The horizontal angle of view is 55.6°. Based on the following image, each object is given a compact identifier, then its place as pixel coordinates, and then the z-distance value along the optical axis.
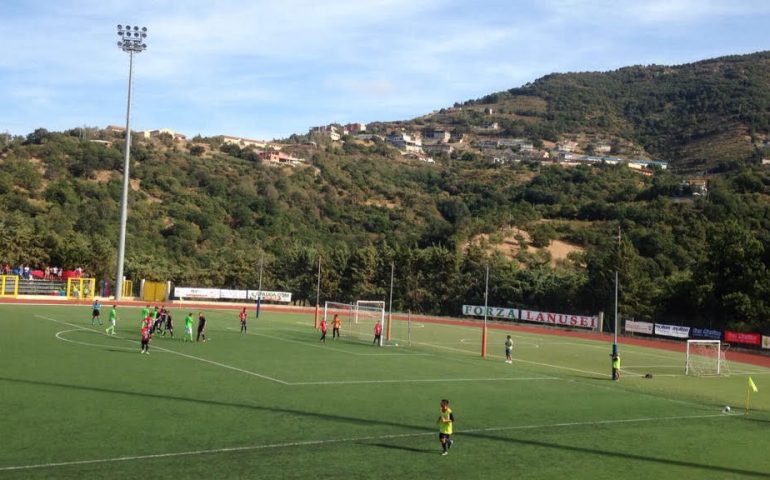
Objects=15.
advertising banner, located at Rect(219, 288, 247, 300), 84.17
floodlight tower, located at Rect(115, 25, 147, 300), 69.06
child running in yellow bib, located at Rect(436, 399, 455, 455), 16.05
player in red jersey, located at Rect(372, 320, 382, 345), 44.06
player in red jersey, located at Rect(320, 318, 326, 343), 43.06
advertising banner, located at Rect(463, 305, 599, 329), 70.12
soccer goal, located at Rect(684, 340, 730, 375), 38.56
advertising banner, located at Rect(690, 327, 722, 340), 57.88
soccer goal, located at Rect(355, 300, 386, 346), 48.16
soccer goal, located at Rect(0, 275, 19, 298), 65.69
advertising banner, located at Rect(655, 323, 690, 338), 61.44
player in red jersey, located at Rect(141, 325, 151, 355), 31.42
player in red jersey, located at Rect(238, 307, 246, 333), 46.49
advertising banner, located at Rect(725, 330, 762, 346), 54.12
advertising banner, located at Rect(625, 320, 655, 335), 63.78
